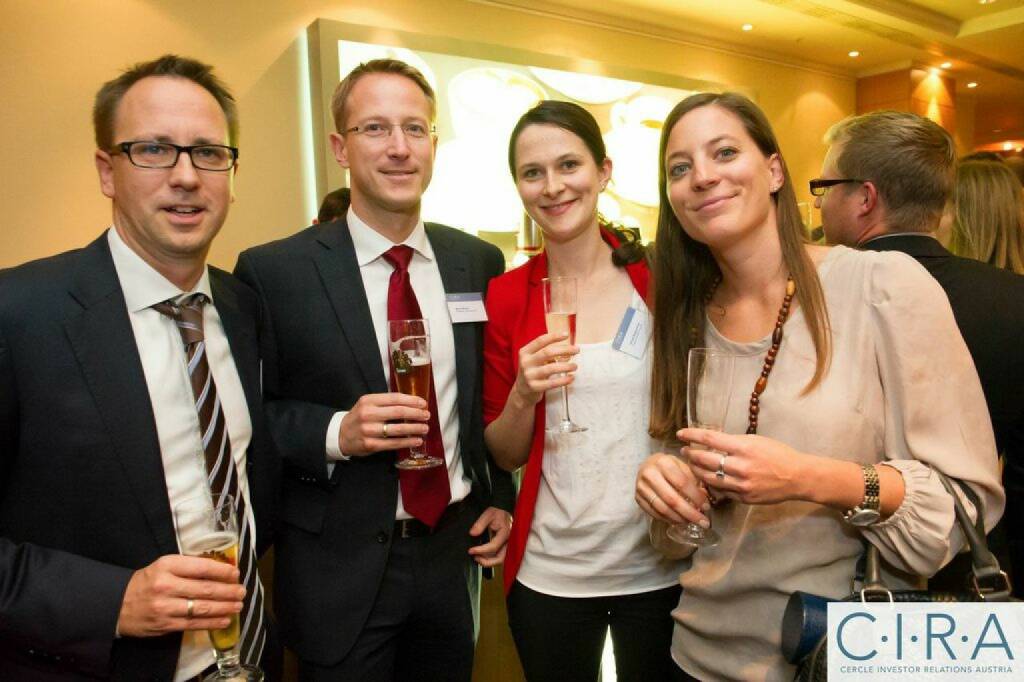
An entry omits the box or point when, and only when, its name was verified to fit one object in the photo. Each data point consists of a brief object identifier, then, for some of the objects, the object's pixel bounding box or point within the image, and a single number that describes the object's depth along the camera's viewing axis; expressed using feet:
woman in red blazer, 6.04
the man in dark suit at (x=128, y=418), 4.13
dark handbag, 3.92
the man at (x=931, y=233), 6.55
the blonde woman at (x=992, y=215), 8.45
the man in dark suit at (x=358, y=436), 6.07
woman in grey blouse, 4.22
